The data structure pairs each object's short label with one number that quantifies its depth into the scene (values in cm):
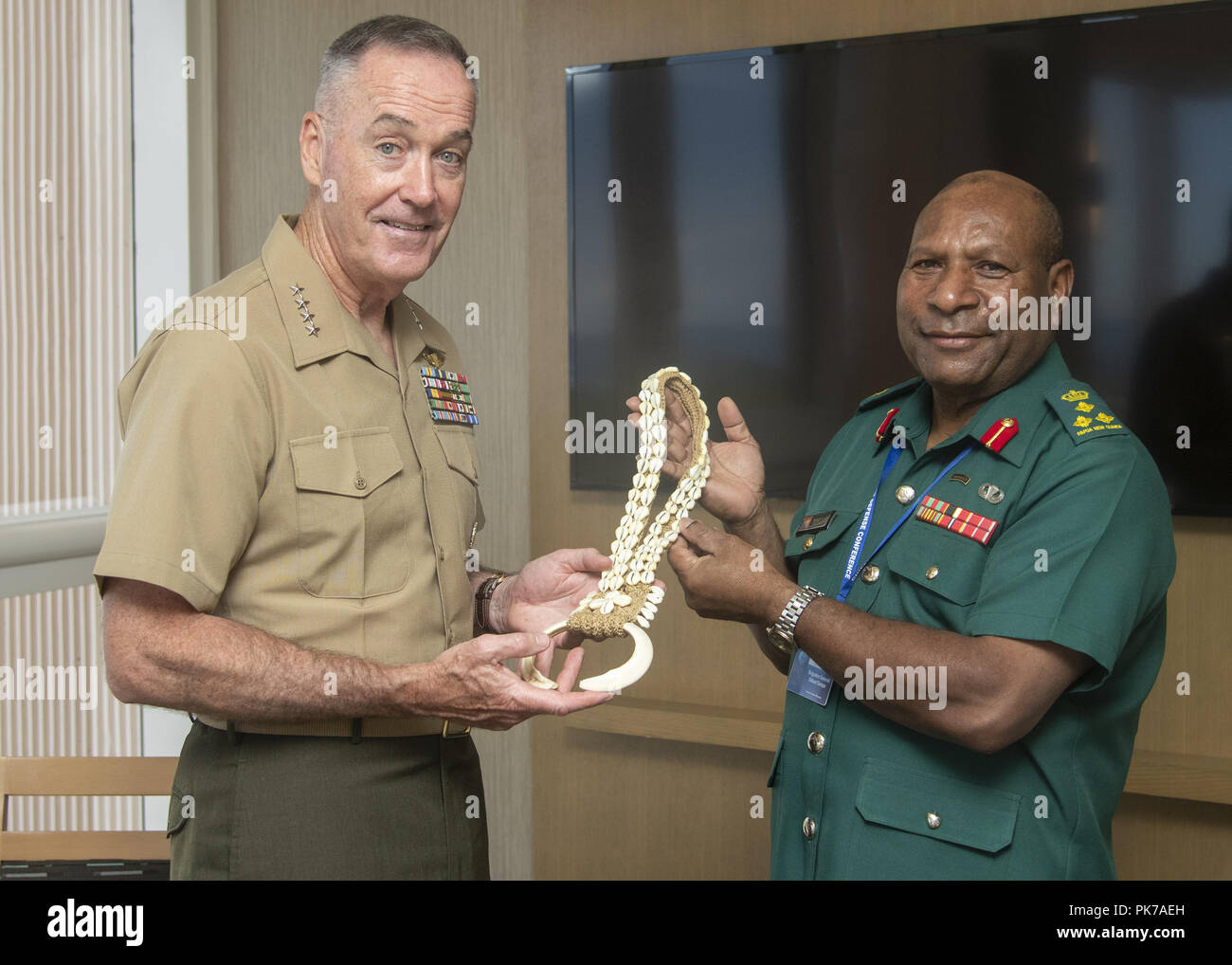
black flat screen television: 238
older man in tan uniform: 149
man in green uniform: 153
